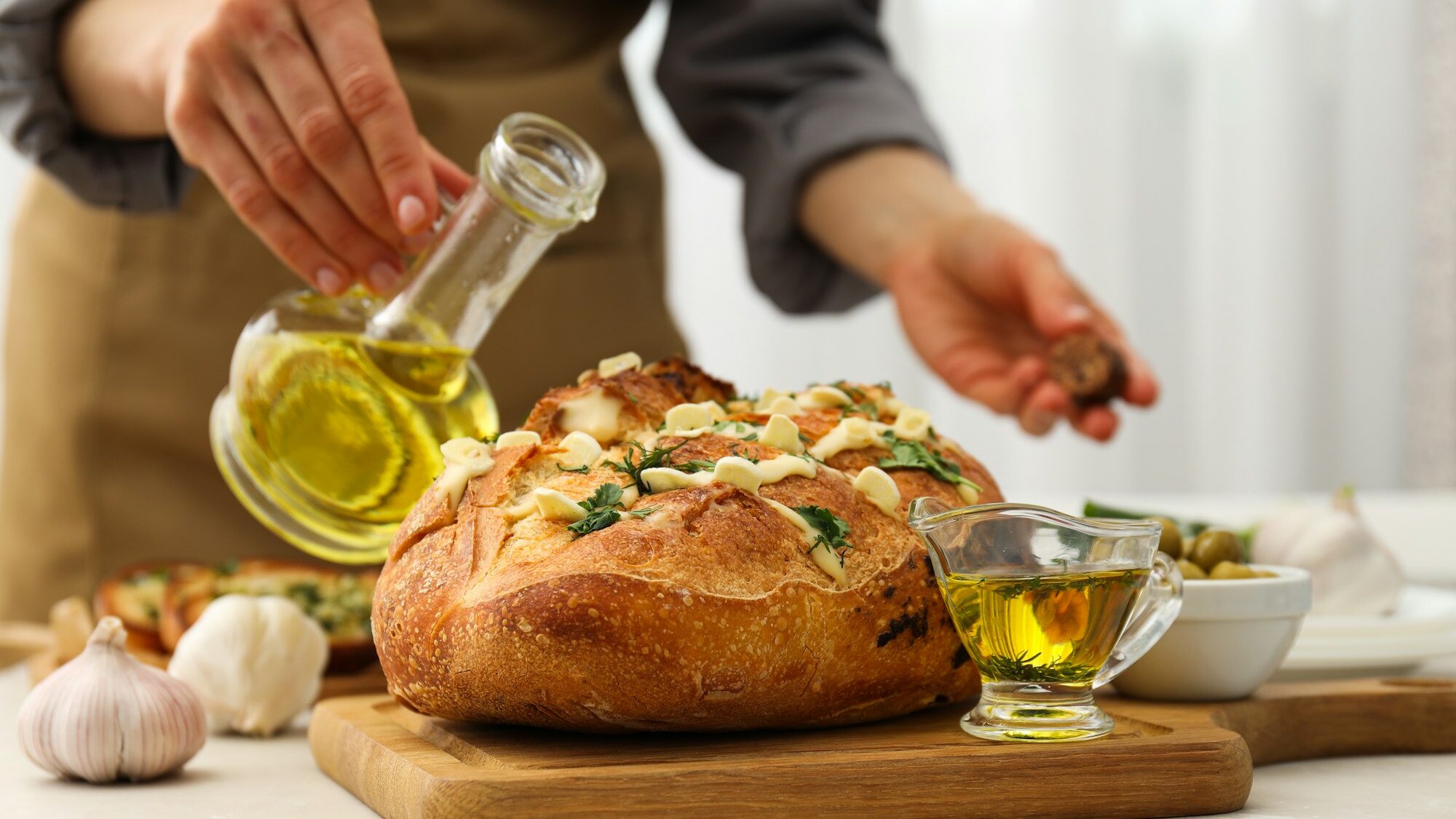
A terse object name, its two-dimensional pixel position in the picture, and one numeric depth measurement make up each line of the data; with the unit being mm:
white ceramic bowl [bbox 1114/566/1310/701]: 945
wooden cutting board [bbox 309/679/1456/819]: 699
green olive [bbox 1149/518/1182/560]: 1098
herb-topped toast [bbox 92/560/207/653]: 1226
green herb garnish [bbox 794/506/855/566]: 818
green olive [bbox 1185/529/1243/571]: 1064
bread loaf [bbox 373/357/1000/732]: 752
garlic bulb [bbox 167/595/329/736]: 1037
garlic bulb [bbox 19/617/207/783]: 868
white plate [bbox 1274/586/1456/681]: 1139
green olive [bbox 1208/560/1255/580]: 1005
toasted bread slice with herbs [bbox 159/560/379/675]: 1188
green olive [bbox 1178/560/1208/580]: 1022
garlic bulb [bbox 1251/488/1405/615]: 1305
